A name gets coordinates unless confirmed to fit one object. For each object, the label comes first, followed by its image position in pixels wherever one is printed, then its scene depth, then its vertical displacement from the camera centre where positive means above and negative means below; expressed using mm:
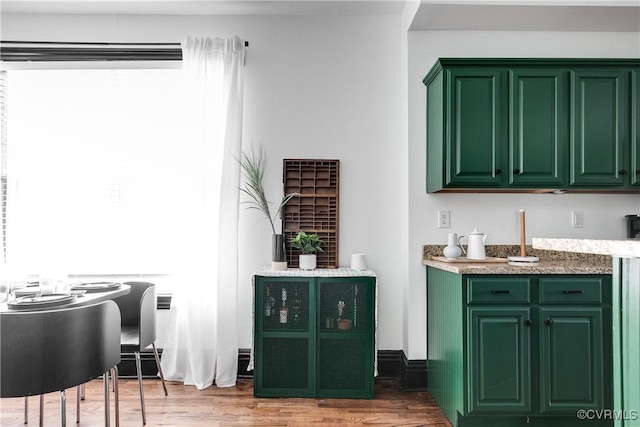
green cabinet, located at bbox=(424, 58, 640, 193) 2721 +604
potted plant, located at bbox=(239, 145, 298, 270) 3193 +266
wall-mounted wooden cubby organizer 3252 +142
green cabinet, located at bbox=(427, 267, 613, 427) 2320 -642
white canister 3039 -278
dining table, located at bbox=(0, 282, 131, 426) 1972 -381
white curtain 3094 -77
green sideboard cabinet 2869 -772
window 3307 +373
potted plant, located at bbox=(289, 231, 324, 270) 3049 -178
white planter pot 3047 -277
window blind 3203 +1220
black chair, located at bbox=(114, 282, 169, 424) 2580 -617
